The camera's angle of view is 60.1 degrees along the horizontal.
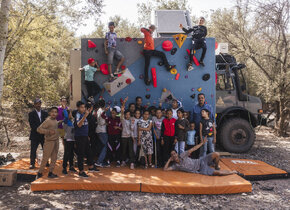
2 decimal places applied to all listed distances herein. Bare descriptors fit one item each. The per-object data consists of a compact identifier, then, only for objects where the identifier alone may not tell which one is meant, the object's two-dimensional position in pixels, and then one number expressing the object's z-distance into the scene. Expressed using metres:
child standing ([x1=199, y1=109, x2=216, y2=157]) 6.38
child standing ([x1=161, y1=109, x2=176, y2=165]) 6.20
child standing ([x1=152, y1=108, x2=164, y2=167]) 6.34
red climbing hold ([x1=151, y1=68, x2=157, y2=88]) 7.14
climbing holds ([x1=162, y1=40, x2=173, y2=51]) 7.18
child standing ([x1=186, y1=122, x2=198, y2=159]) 6.52
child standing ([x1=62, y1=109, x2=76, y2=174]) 5.65
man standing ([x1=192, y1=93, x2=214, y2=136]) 6.67
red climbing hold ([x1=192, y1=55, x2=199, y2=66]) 7.22
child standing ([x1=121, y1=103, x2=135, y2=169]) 6.26
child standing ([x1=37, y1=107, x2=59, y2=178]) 5.32
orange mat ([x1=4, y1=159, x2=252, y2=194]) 4.93
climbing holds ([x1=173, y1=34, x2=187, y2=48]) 7.23
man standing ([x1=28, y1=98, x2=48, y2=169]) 6.05
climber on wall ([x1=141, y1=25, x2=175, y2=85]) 6.88
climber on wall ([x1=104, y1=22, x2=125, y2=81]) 6.90
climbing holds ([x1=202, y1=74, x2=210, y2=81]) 7.31
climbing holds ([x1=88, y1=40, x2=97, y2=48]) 7.10
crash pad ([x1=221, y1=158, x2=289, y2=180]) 5.97
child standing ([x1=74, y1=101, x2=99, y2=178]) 5.44
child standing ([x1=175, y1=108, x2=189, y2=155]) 6.21
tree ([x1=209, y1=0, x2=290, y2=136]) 11.45
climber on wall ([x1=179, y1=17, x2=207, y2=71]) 7.00
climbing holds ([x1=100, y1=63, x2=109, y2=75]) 7.15
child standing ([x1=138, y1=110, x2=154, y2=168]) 6.16
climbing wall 7.18
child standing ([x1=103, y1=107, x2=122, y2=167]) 6.29
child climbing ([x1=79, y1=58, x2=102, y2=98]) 6.91
